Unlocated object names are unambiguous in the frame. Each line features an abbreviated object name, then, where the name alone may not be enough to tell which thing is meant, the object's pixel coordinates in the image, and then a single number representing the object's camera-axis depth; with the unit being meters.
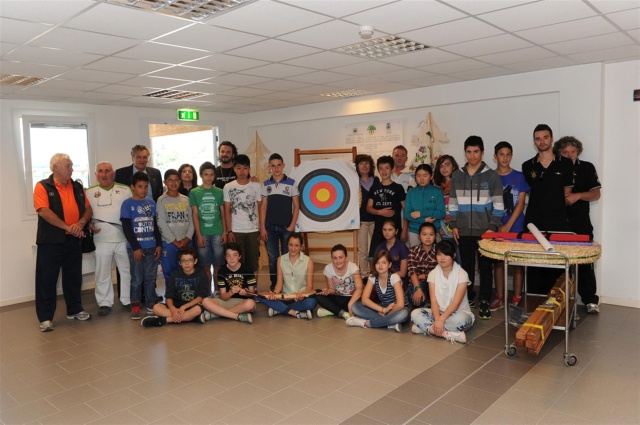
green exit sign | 7.91
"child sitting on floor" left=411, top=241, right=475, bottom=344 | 4.38
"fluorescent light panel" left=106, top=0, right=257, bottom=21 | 3.20
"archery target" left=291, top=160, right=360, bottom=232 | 6.08
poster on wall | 7.09
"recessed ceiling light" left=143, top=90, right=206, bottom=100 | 6.52
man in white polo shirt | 5.46
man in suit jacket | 5.88
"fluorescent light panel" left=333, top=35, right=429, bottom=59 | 4.31
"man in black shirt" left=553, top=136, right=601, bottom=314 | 5.06
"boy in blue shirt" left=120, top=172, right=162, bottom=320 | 5.34
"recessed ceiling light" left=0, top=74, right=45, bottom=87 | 5.25
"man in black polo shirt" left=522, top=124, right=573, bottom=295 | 4.96
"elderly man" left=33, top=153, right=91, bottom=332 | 5.03
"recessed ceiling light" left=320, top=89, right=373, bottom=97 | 6.88
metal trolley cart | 3.52
